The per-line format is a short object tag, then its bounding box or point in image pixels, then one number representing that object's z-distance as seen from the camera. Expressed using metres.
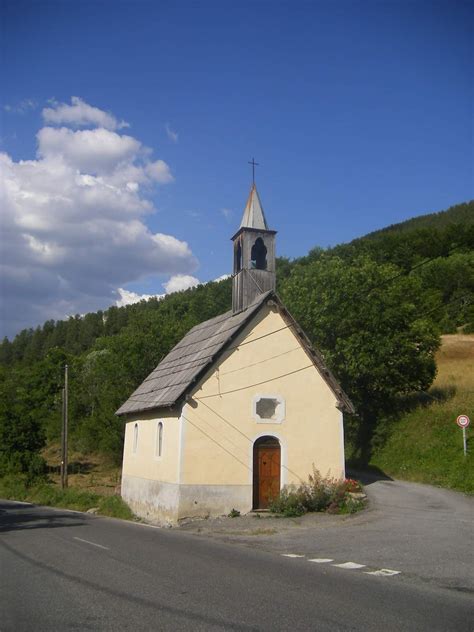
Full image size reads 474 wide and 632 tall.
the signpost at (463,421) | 22.91
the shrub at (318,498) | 18.17
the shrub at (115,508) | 22.53
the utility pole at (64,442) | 34.09
